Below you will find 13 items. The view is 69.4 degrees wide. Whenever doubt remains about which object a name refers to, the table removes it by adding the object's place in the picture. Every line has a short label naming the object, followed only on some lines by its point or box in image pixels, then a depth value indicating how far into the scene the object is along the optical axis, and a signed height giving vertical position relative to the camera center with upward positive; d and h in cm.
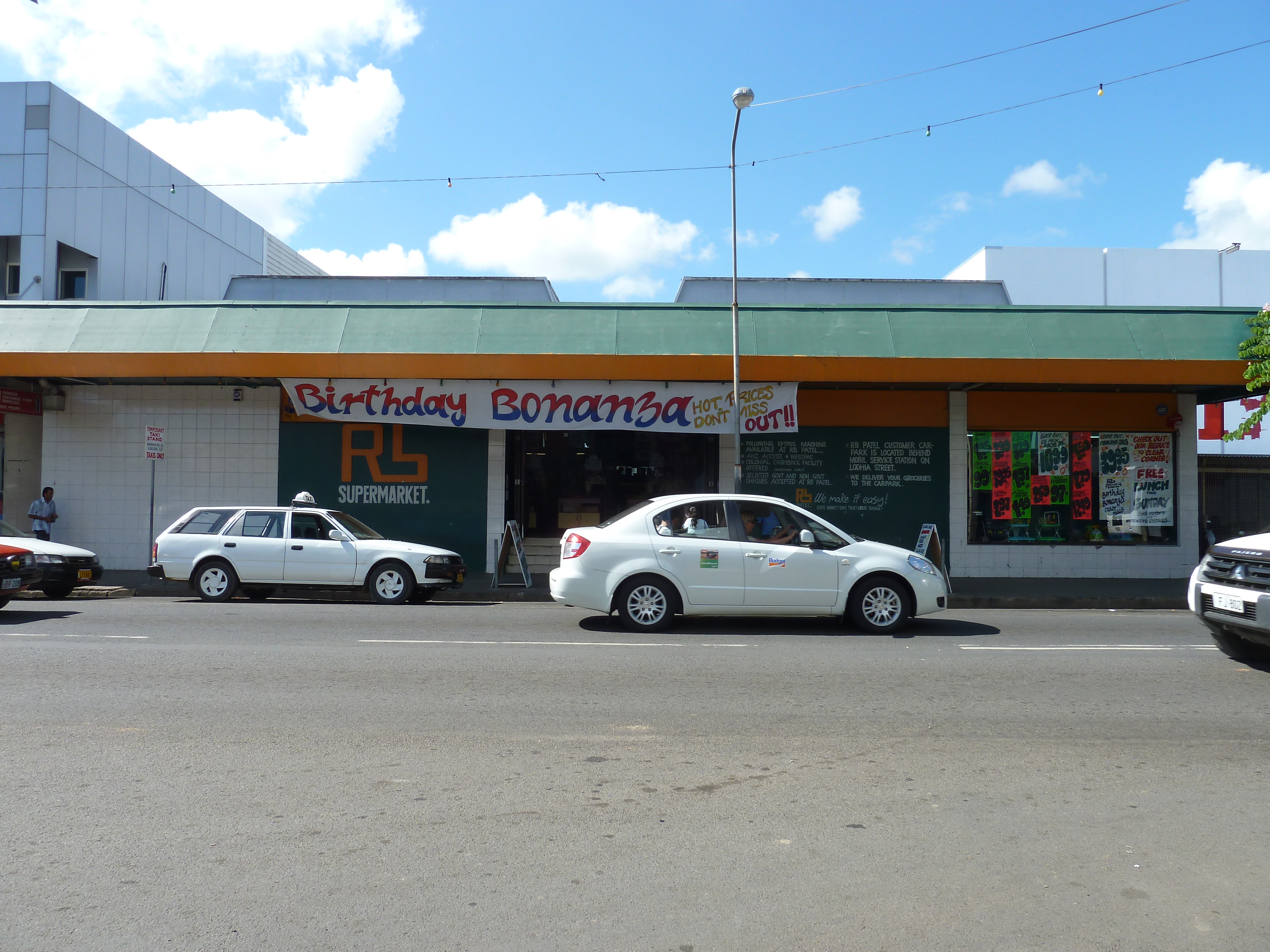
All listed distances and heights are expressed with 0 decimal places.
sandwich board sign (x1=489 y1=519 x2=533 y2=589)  1548 -60
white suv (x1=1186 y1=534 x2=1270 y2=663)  777 -66
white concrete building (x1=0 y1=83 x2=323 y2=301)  2469 +894
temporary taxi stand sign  1548 +111
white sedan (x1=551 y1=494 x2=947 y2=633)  1034 -64
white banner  1641 +197
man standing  1681 -11
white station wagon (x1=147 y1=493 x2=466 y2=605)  1327 -73
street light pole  1527 +233
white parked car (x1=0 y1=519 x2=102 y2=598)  1309 -85
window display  1731 +60
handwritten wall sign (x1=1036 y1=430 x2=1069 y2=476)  1730 +125
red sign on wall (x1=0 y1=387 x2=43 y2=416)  1691 +196
